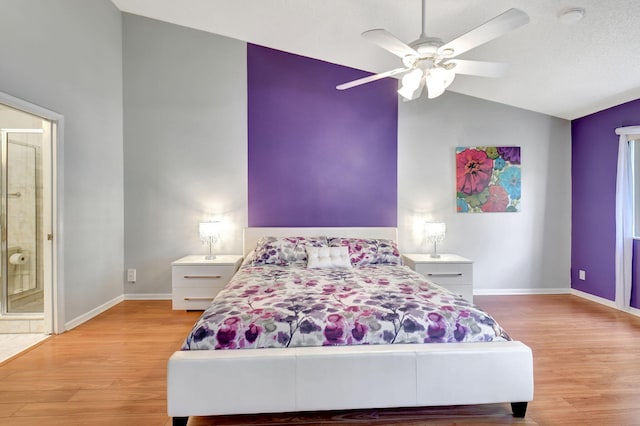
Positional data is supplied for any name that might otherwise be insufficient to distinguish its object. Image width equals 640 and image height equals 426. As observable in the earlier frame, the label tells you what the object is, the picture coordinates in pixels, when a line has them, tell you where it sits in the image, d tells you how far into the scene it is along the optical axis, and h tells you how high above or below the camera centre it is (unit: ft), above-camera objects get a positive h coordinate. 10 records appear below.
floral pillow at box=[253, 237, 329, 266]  11.05 -1.33
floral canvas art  13.34 +1.23
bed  5.39 -2.54
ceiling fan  5.61 +3.02
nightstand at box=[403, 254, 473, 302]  11.62 -2.15
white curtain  11.25 -0.32
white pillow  10.52 -1.50
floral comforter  5.73 -1.93
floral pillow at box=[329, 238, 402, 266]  11.22 -1.37
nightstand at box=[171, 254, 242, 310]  11.28 -2.40
